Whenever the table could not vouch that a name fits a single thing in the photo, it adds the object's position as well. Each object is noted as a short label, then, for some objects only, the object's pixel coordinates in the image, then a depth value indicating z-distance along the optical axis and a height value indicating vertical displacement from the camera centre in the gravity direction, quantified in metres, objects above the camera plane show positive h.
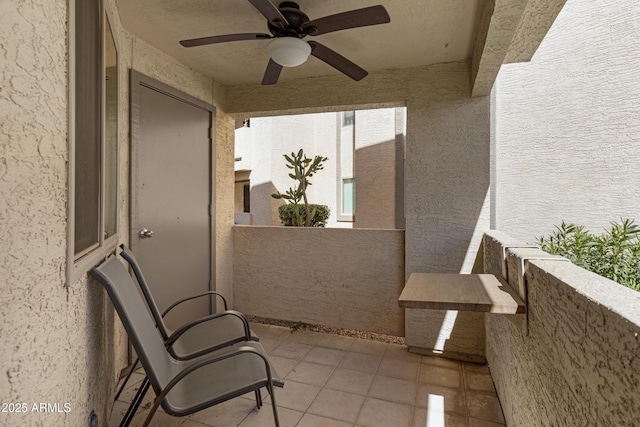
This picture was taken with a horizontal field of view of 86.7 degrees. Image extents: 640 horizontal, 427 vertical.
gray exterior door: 2.81 +0.18
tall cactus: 4.70 +0.52
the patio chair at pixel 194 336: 2.12 -0.83
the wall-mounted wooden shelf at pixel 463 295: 1.53 -0.42
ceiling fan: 1.89 +1.11
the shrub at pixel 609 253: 2.13 -0.28
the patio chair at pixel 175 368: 1.50 -0.83
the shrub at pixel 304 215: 5.54 -0.05
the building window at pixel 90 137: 1.22 +0.34
